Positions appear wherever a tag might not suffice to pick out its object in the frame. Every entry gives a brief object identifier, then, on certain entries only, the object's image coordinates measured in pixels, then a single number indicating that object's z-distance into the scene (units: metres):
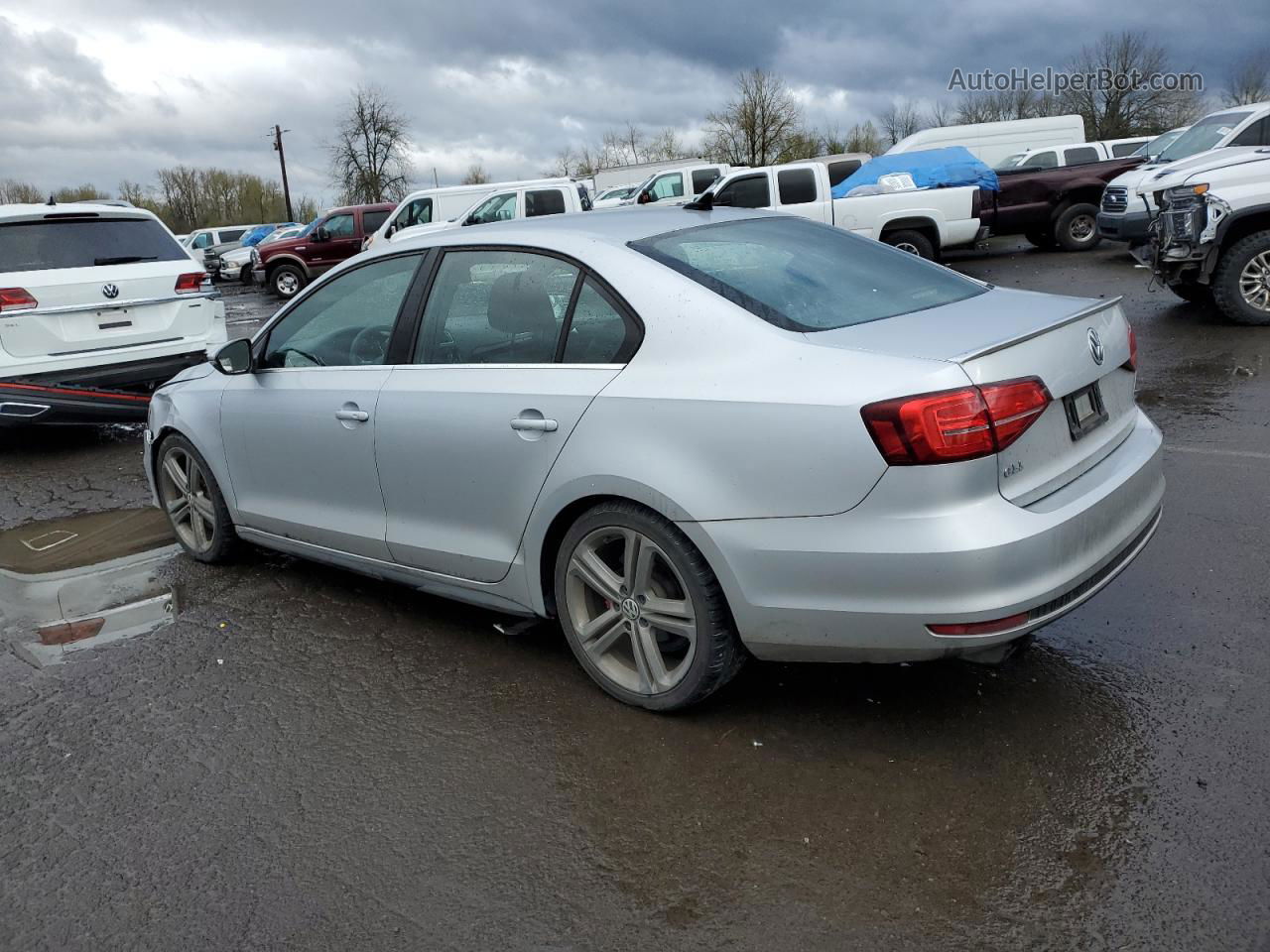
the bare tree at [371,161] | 62.03
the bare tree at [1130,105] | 55.31
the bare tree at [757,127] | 56.81
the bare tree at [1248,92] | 54.75
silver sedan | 2.85
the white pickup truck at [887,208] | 16.98
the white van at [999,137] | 24.86
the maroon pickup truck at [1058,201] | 19.16
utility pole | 67.62
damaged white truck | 9.48
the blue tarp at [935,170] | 17.44
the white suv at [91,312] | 7.63
